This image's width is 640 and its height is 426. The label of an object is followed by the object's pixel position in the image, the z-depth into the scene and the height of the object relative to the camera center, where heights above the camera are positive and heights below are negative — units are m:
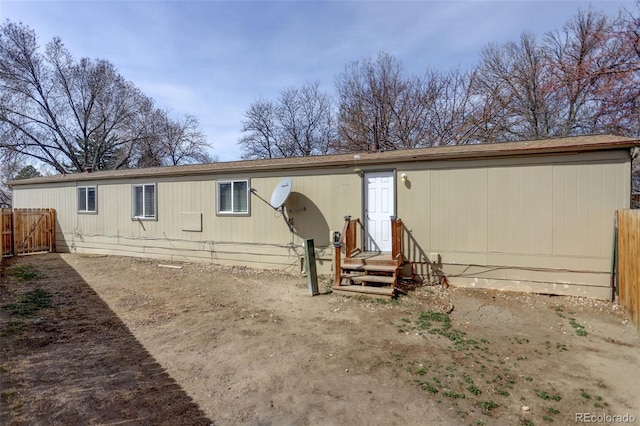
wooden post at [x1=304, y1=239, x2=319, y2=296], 6.20 -1.13
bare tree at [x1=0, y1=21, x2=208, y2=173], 18.70 +6.76
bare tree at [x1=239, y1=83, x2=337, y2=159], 21.17 +5.81
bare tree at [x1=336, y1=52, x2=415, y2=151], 17.62 +6.03
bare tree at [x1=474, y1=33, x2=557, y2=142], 14.13 +5.47
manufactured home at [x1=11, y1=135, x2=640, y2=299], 5.66 -0.06
